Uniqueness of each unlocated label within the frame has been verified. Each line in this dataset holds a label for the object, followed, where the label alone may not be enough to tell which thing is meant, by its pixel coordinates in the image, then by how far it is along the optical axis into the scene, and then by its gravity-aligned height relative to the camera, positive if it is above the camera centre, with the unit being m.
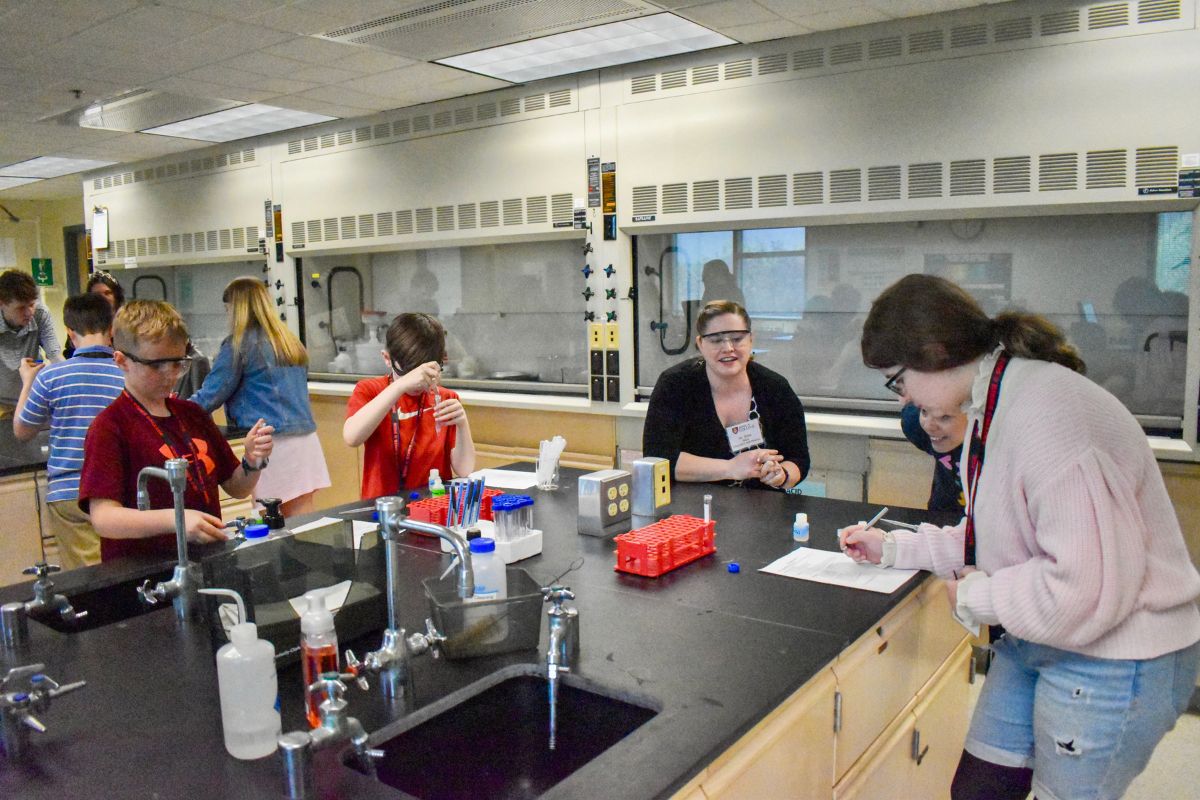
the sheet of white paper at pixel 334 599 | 1.41 -0.46
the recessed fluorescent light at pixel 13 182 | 7.34 +1.37
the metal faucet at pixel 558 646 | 1.34 -0.52
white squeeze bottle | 1.09 -0.47
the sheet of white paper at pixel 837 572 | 1.73 -0.54
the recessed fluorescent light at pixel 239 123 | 5.00 +1.30
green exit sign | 8.56 +0.67
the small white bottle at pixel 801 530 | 2.05 -0.51
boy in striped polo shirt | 2.68 -0.23
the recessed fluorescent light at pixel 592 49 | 3.55 +1.25
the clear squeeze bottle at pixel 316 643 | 1.18 -0.44
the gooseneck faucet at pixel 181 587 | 1.57 -0.48
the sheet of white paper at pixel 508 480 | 2.61 -0.49
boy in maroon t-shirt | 1.85 -0.26
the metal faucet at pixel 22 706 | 1.11 -0.49
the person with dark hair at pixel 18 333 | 3.86 +0.02
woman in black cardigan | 2.64 -0.30
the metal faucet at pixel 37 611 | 1.44 -0.49
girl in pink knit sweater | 1.27 -0.38
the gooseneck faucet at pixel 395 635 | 1.26 -0.46
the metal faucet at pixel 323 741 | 0.98 -0.49
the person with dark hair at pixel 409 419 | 2.49 -0.27
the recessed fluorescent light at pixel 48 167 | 6.48 +1.35
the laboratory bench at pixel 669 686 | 1.07 -0.55
